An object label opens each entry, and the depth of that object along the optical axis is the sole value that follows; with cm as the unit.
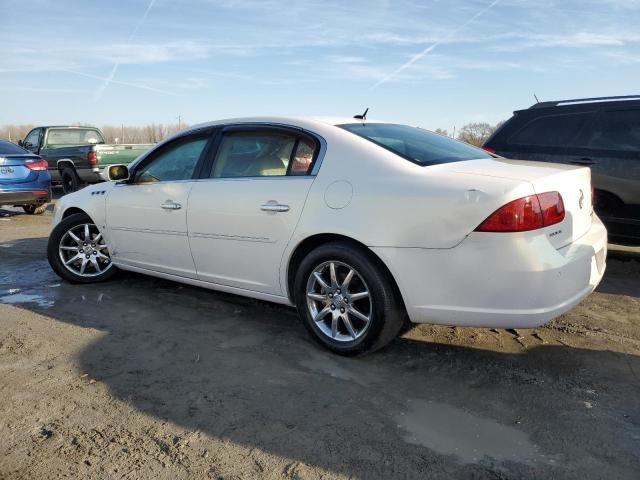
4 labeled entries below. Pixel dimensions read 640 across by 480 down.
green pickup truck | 1287
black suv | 560
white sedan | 303
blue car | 973
